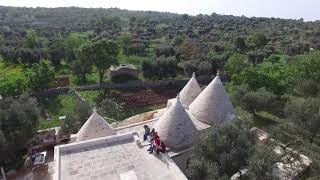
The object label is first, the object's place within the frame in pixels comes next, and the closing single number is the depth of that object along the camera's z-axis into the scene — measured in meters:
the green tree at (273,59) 35.66
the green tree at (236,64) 27.87
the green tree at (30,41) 38.08
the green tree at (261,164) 10.12
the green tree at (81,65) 26.46
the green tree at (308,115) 14.92
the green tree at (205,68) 29.41
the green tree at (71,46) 34.18
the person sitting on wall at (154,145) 10.52
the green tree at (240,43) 41.50
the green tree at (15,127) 14.28
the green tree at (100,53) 25.72
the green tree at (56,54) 33.58
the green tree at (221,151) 10.44
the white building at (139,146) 9.39
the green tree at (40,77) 24.01
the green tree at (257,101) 19.15
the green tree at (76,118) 16.51
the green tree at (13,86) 21.99
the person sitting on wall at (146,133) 11.34
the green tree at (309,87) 21.43
